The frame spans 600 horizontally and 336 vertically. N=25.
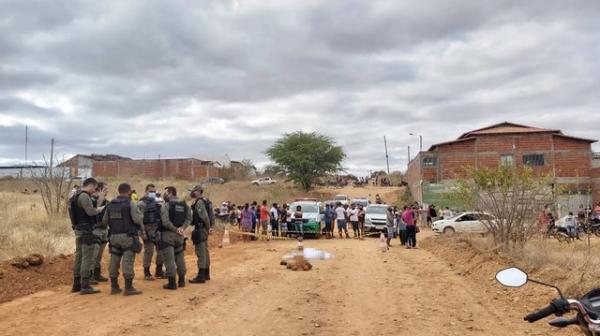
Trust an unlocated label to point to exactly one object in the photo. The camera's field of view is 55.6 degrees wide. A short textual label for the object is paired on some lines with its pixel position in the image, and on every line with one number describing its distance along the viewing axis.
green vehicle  26.25
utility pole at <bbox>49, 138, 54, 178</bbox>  21.97
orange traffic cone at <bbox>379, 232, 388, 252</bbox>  19.19
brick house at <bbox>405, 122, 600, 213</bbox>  43.50
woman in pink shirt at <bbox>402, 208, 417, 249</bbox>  20.50
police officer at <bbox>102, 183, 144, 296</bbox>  9.48
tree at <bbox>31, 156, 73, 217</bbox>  20.45
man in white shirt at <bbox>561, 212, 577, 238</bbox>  24.08
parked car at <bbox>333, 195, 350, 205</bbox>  48.77
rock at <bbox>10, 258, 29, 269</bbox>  10.80
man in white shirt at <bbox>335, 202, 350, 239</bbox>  26.27
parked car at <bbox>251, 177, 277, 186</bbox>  68.76
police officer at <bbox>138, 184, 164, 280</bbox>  11.10
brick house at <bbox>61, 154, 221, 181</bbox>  66.75
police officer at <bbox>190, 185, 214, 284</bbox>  11.01
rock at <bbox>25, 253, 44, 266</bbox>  11.14
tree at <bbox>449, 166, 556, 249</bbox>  15.41
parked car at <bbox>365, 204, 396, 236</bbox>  28.47
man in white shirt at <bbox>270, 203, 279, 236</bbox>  25.70
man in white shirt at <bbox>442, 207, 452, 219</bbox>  30.72
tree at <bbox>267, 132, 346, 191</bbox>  63.69
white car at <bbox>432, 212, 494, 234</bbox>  27.76
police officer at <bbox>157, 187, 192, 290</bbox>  10.12
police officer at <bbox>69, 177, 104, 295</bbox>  9.56
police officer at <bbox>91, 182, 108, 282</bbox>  10.22
